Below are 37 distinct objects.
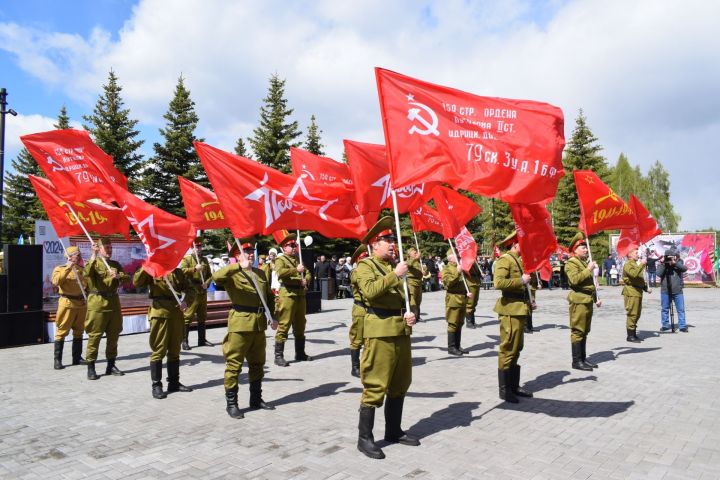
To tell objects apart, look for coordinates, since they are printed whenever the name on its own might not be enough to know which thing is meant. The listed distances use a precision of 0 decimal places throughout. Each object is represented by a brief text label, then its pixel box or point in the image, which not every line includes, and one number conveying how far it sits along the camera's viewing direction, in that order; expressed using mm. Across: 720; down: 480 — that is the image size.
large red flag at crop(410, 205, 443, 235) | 10900
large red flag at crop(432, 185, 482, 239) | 9861
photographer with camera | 13562
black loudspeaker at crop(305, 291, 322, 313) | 19000
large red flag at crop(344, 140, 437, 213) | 8281
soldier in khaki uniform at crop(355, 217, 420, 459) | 5230
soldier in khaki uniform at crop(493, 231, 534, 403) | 7168
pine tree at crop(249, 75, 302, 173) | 37469
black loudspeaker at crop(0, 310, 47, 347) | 12117
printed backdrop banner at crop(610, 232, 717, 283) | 30797
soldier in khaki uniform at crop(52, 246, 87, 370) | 10031
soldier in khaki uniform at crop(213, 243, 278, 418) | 6633
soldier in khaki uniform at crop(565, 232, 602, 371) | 9180
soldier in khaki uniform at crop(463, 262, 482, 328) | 13305
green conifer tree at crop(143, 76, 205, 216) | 34344
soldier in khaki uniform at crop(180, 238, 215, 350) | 11005
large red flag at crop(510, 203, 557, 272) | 6770
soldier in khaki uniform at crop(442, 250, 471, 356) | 10758
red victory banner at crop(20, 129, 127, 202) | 9414
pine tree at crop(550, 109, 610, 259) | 45375
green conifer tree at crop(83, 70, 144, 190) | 33312
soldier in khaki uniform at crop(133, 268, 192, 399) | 7699
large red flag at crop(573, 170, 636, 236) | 9961
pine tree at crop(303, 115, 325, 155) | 40844
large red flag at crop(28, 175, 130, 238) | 9977
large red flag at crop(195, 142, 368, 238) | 7930
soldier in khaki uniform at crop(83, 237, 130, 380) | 8797
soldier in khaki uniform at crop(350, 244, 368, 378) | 8641
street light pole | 14906
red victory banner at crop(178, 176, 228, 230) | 9828
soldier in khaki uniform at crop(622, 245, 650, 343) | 11773
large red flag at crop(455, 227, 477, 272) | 9945
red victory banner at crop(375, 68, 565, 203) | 5750
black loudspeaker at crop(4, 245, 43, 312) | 12367
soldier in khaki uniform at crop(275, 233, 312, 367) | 9766
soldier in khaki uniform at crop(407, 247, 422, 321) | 12164
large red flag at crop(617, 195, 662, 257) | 12070
